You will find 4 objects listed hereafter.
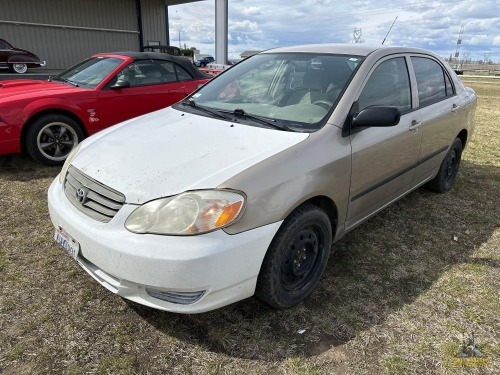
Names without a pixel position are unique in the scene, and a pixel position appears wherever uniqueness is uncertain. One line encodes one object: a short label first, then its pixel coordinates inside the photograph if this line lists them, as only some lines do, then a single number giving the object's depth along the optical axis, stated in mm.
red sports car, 4719
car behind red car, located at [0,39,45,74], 12797
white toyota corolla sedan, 1958
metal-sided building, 14570
